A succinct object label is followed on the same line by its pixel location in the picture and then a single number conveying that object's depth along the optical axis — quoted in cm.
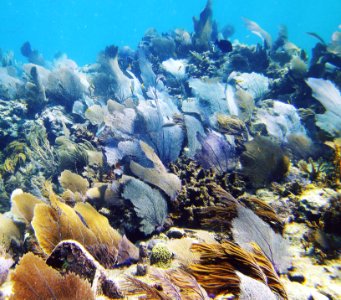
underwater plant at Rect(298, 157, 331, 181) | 333
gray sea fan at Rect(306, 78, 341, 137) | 414
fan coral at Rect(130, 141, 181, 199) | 286
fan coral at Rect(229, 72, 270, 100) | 643
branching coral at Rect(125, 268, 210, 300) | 157
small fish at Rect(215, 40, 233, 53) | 641
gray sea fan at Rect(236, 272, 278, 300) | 139
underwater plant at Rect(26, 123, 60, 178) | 492
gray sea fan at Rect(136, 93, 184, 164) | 373
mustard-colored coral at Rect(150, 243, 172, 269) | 221
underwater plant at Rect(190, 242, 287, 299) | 167
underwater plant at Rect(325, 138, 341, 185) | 303
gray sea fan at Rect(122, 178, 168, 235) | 260
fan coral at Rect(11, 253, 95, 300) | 143
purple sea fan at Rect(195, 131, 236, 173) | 345
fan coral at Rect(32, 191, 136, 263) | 214
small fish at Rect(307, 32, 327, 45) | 751
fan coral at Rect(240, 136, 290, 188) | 327
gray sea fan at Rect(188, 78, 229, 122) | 491
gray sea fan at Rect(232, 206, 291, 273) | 203
